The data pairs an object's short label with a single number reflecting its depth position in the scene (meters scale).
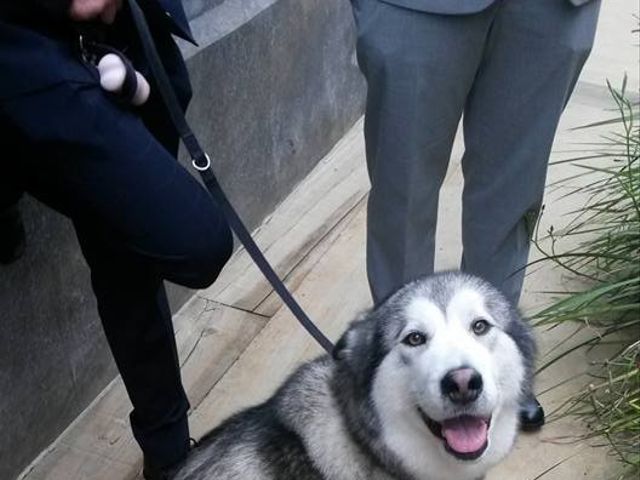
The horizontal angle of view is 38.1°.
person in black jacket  1.75
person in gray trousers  2.34
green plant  2.90
